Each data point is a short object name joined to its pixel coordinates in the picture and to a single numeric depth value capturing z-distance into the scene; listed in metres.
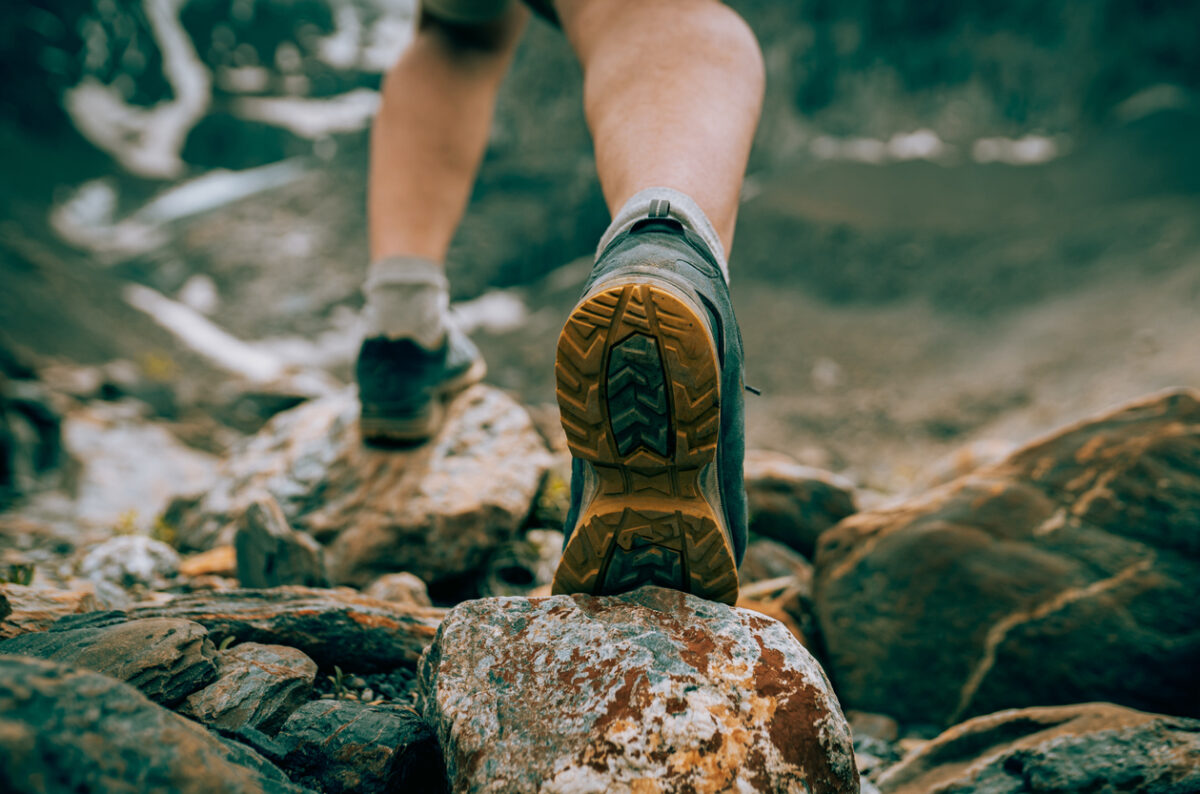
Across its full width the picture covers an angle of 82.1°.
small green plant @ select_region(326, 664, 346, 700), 0.95
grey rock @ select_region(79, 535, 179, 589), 1.50
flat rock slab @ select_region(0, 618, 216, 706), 0.75
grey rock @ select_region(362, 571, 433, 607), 1.33
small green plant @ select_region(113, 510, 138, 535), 2.04
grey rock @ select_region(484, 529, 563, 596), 1.64
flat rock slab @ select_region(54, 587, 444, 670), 0.98
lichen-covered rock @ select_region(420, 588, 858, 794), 0.70
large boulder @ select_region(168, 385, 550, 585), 1.60
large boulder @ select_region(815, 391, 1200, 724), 1.29
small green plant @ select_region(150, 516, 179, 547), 2.00
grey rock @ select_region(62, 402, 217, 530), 3.05
